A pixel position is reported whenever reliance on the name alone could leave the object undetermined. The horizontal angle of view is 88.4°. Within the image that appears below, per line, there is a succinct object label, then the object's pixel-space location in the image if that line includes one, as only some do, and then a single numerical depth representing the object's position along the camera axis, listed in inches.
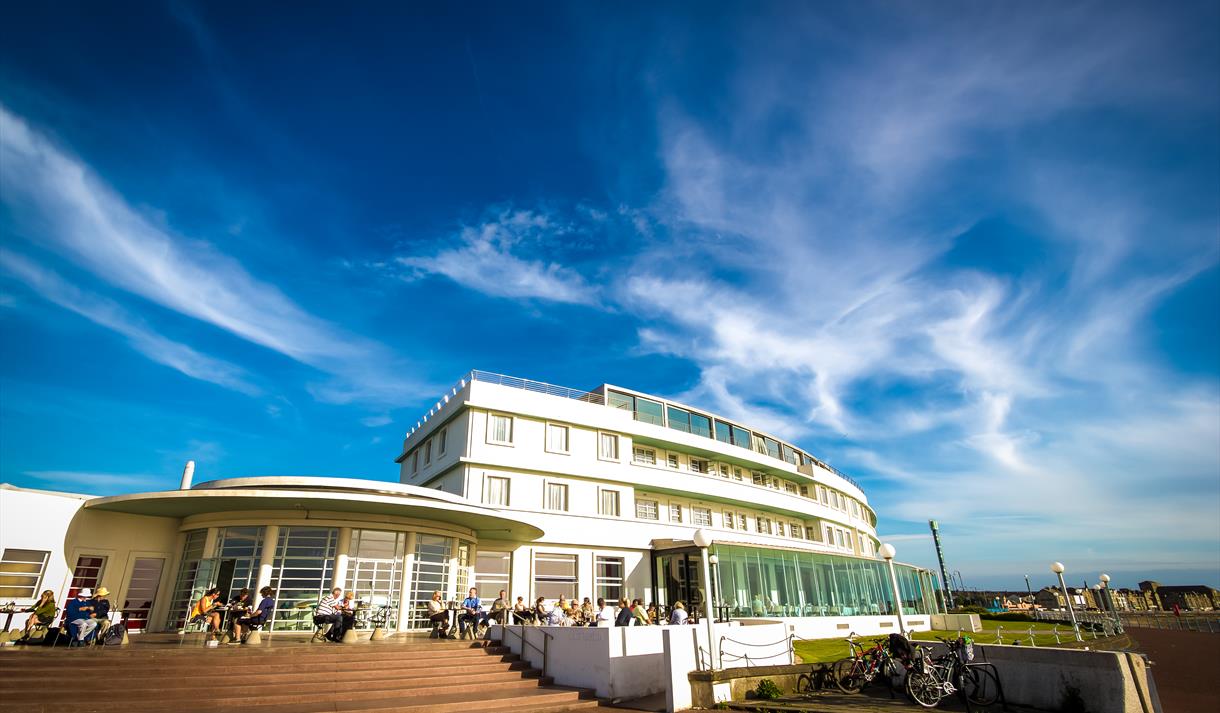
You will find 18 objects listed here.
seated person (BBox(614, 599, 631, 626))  712.4
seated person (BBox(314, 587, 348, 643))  636.1
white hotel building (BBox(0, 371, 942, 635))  735.1
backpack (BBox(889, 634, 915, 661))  541.9
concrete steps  440.8
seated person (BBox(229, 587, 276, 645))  606.9
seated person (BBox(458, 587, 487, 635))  722.8
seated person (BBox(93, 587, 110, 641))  582.2
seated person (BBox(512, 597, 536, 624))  740.8
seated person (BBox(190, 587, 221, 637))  645.3
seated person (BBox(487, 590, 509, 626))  778.8
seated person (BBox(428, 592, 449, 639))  737.0
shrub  538.3
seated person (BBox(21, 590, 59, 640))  598.5
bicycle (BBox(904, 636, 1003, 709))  479.8
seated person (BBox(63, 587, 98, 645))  565.6
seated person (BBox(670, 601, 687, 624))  714.2
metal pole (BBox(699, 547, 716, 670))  550.0
